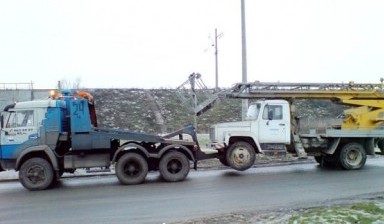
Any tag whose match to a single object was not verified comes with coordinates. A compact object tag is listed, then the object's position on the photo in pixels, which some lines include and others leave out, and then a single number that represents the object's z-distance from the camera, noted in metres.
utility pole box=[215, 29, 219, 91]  36.12
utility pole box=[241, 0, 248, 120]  18.12
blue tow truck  11.91
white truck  14.14
